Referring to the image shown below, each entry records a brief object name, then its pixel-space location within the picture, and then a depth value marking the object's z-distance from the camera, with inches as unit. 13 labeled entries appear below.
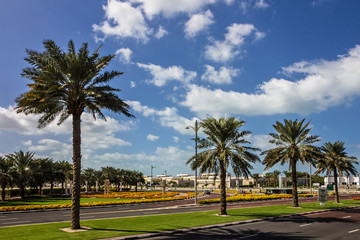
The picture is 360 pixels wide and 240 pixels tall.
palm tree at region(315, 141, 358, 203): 1665.8
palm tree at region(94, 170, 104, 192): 3861.2
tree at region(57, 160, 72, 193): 2630.4
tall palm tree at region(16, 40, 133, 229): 731.4
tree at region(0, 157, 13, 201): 1861.5
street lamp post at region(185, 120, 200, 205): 1558.9
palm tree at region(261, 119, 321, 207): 1320.1
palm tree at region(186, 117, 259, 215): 1041.5
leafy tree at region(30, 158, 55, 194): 2248.2
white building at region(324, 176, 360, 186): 5260.8
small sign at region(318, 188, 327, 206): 1422.2
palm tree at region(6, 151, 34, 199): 2087.8
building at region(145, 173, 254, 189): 6417.3
